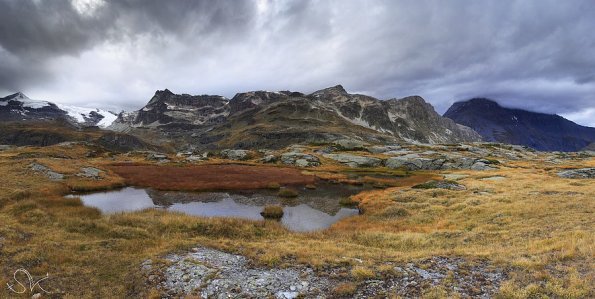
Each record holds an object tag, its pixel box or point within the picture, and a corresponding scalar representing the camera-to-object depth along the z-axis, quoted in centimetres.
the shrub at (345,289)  1677
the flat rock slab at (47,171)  5597
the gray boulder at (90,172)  6267
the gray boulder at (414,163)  10315
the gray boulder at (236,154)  12078
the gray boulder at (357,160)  10812
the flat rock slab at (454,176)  7114
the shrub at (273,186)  6372
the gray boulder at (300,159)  10431
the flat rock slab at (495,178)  6411
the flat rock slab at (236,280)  1719
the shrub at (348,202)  5135
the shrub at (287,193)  5659
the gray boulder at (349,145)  15000
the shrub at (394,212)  4081
